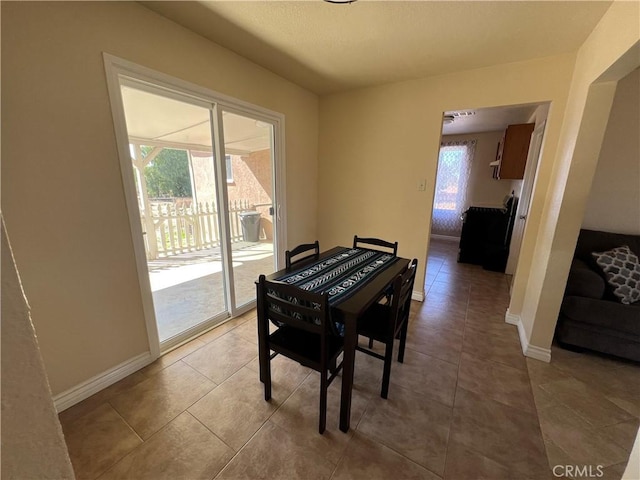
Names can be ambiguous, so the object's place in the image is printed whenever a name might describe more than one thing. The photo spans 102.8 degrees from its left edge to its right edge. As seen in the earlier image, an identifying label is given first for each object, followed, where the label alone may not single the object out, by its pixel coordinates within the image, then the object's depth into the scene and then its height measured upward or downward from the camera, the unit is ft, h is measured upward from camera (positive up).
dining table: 4.30 -1.94
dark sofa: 6.23 -3.10
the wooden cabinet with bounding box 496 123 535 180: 11.12 +1.71
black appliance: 12.83 -2.37
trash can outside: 15.19 -2.44
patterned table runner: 4.96 -1.92
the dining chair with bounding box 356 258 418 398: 5.01 -2.91
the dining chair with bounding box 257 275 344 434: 4.22 -2.74
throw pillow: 6.39 -2.03
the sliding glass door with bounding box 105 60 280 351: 7.14 -0.81
